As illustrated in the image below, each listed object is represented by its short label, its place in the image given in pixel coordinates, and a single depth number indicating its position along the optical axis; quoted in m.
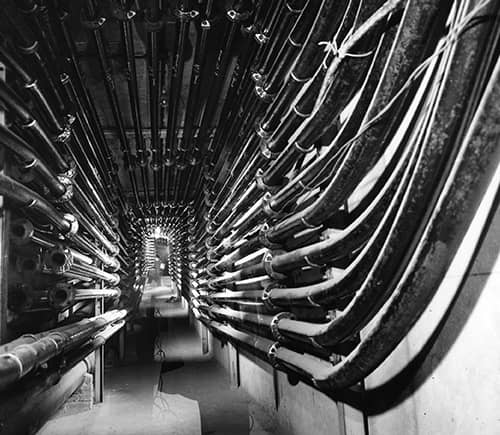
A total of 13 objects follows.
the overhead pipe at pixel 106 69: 2.18
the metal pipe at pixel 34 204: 1.92
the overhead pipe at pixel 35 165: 1.92
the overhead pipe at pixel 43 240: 2.28
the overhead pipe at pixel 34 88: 1.96
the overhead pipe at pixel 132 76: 2.23
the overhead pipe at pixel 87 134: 2.79
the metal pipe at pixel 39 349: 1.70
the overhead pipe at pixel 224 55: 2.33
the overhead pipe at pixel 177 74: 2.30
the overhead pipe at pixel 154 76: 2.30
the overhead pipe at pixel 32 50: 2.08
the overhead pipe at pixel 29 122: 1.93
